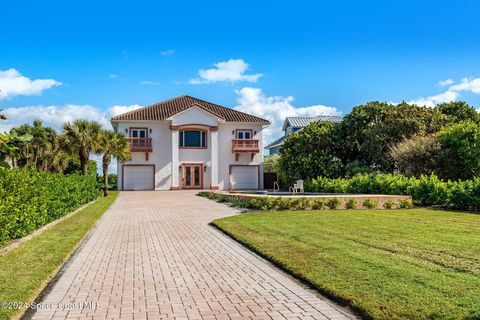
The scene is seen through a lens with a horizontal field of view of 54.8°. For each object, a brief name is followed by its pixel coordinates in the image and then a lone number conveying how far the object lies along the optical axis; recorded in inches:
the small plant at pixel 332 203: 784.3
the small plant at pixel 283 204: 768.3
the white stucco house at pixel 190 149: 1617.9
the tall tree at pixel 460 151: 1053.8
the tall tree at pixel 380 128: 1250.0
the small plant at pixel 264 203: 767.7
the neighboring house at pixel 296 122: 2164.1
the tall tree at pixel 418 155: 1101.7
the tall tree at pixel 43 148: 1354.6
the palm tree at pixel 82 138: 1197.7
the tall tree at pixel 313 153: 1341.0
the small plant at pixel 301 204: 773.9
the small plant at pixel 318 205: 776.9
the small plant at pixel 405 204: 799.1
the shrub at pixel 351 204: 788.0
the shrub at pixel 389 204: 792.3
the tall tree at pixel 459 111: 1461.6
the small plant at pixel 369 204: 794.8
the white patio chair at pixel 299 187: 1179.6
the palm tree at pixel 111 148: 1273.4
